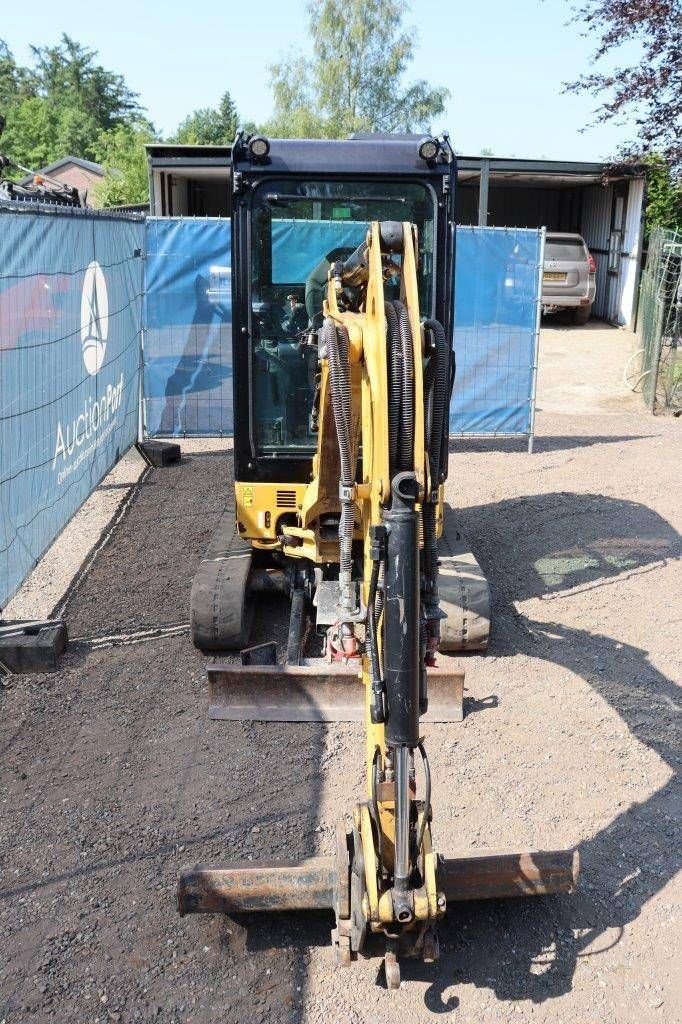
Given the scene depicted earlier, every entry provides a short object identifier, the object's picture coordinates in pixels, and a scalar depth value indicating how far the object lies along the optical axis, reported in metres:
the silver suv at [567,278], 19.88
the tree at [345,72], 39.56
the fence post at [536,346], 11.39
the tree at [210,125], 63.36
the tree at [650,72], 15.11
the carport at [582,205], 19.70
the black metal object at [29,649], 5.99
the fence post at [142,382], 11.28
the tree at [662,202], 18.56
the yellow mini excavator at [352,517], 3.29
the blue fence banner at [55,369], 6.18
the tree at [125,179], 36.66
